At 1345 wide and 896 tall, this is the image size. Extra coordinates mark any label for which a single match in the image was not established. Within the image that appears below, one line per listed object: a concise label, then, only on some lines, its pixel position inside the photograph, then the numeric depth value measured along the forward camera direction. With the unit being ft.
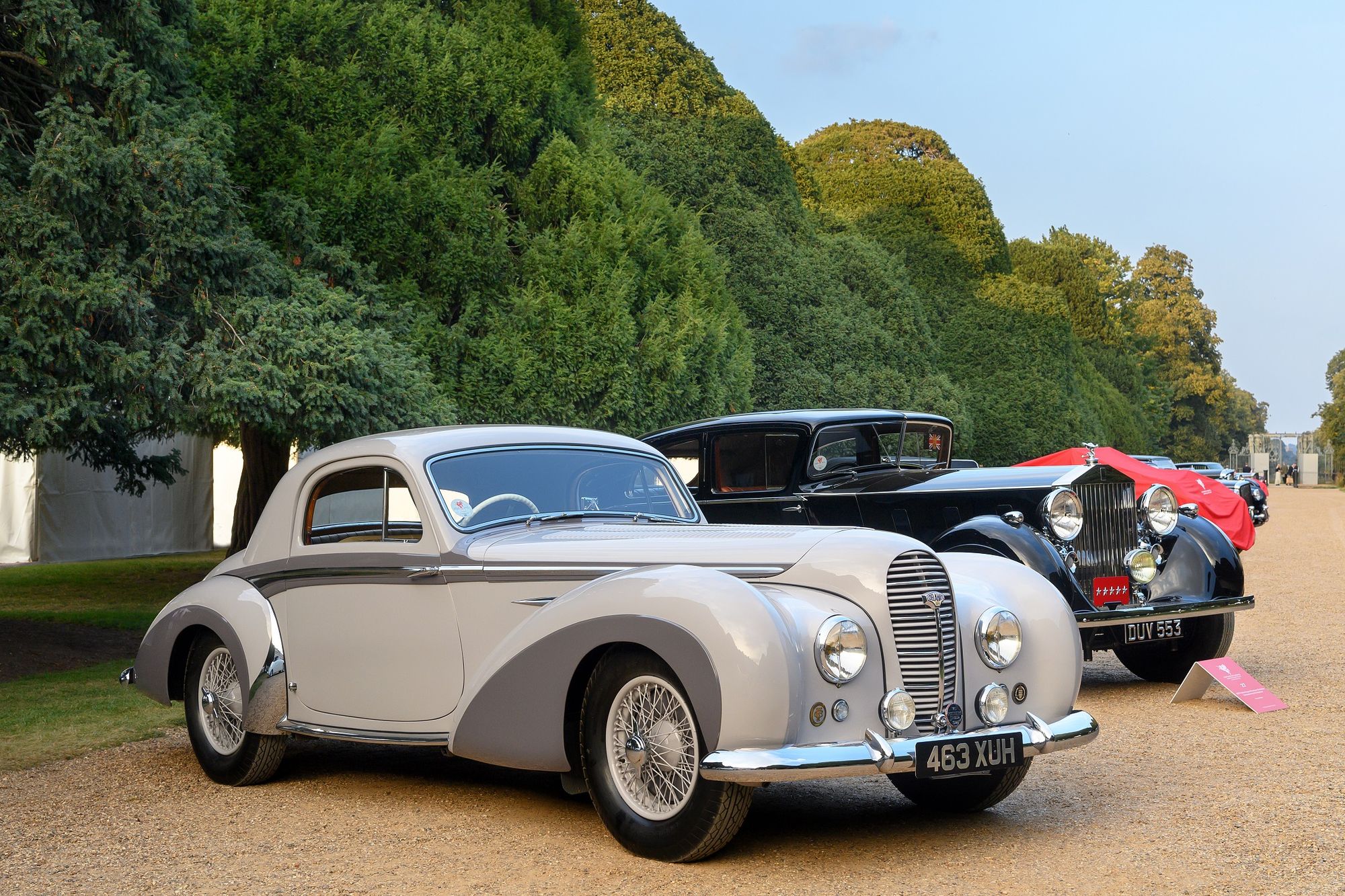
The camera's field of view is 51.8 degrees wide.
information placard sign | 28.73
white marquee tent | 78.84
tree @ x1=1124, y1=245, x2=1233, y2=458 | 326.85
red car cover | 66.44
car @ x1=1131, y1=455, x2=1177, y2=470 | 114.42
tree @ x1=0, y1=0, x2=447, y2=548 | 32.81
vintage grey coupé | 16.70
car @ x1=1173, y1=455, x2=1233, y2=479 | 143.84
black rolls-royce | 31.83
